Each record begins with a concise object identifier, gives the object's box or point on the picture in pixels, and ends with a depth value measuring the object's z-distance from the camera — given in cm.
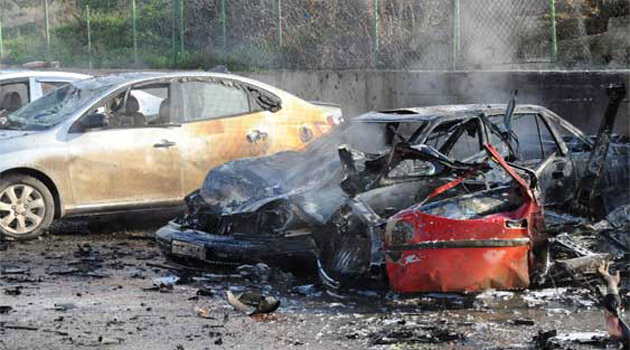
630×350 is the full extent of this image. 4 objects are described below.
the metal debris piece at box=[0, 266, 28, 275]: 1452
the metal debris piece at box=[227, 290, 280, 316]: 1192
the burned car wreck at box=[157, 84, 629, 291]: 1292
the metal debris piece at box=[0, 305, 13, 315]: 1208
